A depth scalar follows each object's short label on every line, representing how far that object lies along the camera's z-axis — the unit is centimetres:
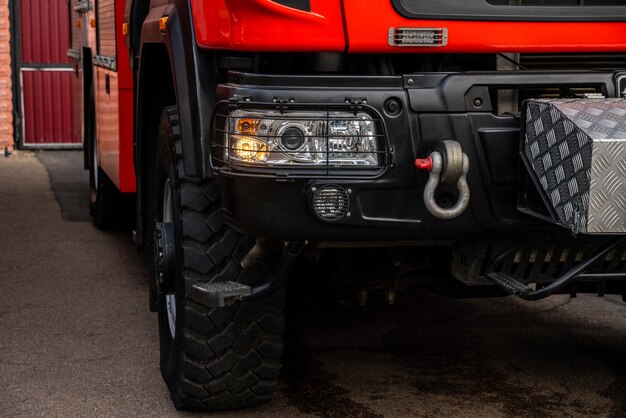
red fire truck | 354
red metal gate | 1487
